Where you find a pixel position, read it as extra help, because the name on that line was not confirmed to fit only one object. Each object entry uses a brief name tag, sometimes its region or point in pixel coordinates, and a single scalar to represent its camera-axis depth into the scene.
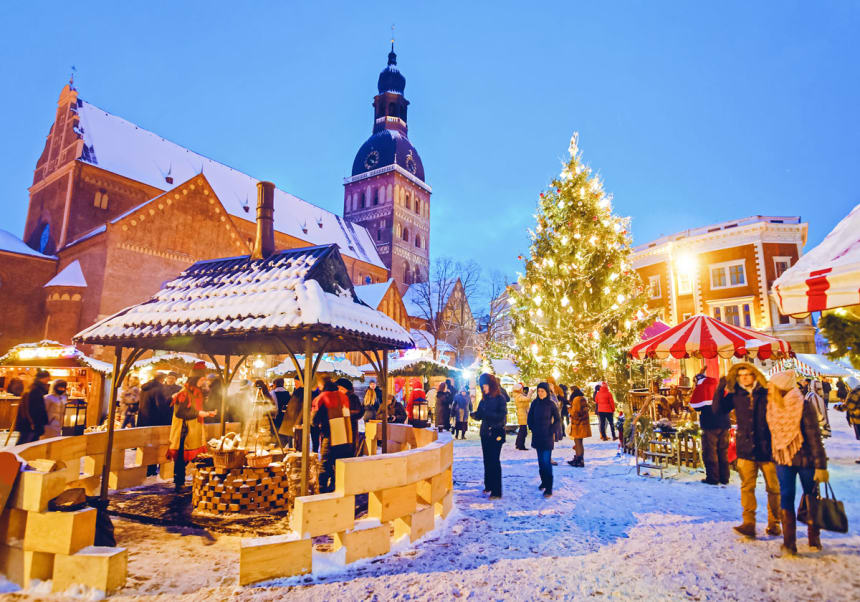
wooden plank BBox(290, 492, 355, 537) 4.43
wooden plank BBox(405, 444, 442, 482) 5.27
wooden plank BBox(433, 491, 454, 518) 6.21
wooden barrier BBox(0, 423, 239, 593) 4.00
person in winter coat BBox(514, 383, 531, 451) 13.09
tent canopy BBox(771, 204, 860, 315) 3.24
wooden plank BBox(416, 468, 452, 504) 5.80
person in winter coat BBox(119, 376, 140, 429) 14.35
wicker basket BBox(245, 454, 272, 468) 6.57
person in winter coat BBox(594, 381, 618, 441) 13.76
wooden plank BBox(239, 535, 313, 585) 4.21
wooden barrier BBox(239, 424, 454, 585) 4.34
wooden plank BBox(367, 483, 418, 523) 5.00
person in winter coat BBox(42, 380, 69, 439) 8.67
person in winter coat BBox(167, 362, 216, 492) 7.73
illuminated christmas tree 15.41
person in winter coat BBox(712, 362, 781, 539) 5.32
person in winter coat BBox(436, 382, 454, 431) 16.30
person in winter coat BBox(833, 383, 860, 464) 10.70
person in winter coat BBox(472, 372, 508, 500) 7.38
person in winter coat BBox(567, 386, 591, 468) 10.21
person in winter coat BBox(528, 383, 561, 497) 7.64
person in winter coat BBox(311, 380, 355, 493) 7.16
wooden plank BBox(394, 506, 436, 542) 5.32
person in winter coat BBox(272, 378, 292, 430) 9.99
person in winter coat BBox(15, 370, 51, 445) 7.97
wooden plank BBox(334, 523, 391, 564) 4.72
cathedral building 25.08
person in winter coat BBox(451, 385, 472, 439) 16.02
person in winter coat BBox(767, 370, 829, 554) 4.82
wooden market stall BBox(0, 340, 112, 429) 15.47
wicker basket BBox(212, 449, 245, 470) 6.48
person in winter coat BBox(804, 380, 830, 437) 11.05
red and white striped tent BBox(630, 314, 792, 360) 11.60
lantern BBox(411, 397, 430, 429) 14.90
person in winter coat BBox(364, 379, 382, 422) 16.58
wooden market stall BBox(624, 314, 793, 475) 9.67
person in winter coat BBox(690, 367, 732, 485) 8.38
